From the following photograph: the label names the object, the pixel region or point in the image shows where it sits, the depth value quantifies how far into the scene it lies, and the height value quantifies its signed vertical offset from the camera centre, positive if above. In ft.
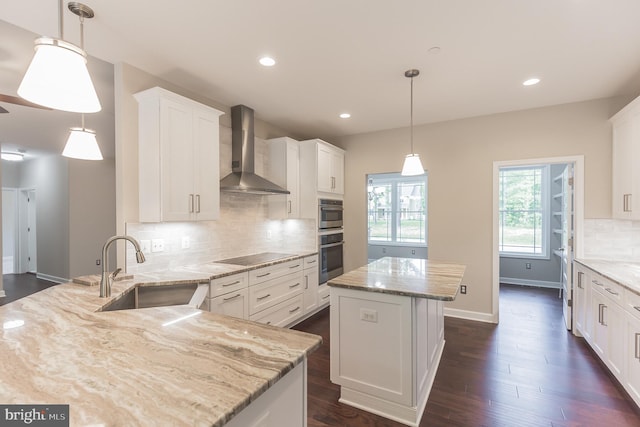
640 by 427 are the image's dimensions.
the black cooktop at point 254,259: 10.52 -1.83
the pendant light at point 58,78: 3.54 +1.66
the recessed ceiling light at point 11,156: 18.80 +3.65
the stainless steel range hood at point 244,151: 11.18 +2.38
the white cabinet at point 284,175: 13.12 +1.68
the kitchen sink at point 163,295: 6.99 -2.13
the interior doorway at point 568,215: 11.05 -0.14
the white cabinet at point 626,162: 8.95 +1.62
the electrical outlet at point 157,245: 8.77 -1.01
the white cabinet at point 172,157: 8.14 +1.61
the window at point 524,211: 18.69 +0.04
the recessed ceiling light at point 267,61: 7.97 +4.17
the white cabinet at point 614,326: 6.86 -3.15
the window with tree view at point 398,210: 23.24 +0.13
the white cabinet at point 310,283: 12.61 -3.18
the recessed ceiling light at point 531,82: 9.25 +4.15
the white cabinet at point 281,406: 2.81 -2.03
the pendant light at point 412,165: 8.46 +1.36
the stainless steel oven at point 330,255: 13.89 -2.16
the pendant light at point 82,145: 7.30 +1.66
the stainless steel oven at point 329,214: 13.75 -0.11
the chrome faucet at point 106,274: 5.65 -1.23
